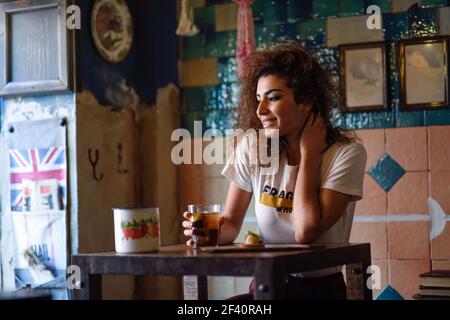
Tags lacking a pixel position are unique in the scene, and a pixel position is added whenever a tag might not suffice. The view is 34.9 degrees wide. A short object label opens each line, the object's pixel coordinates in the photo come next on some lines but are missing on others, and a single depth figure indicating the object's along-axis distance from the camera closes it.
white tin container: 1.91
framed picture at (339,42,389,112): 3.28
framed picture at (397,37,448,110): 3.18
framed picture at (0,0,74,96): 3.09
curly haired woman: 2.27
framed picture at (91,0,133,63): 3.30
